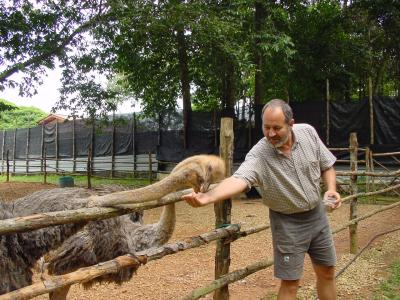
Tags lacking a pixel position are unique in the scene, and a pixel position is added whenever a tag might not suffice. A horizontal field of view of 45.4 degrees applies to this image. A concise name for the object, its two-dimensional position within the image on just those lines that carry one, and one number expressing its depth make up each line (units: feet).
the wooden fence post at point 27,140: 70.28
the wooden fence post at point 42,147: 66.54
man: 8.46
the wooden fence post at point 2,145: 75.00
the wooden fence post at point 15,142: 72.79
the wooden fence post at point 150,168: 45.91
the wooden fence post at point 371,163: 31.23
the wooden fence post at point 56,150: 65.15
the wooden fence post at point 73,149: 62.34
